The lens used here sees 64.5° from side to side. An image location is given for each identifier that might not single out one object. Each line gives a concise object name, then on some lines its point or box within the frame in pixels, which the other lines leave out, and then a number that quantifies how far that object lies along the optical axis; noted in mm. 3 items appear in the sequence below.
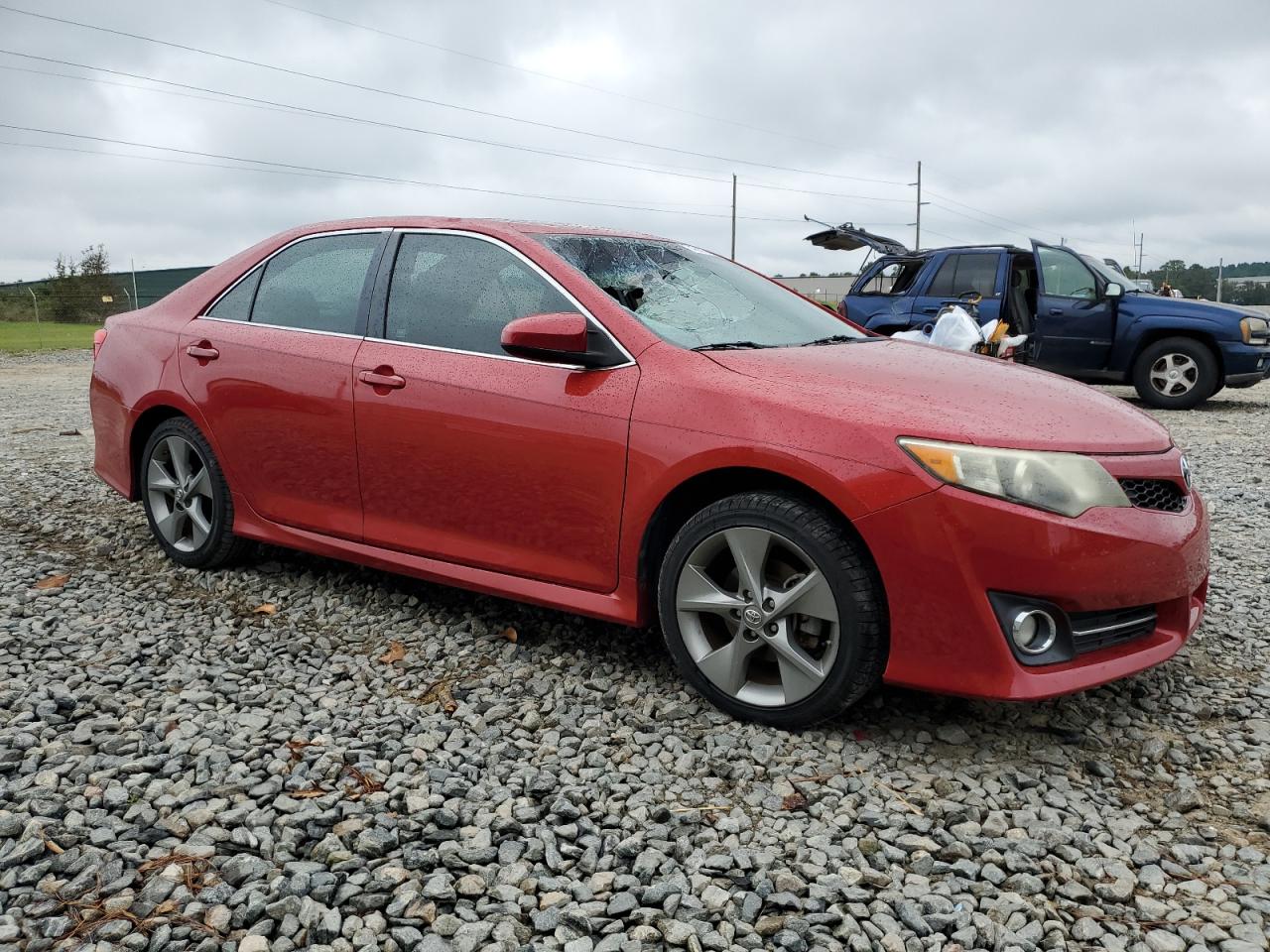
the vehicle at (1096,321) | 10773
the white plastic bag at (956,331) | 9273
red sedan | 2621
